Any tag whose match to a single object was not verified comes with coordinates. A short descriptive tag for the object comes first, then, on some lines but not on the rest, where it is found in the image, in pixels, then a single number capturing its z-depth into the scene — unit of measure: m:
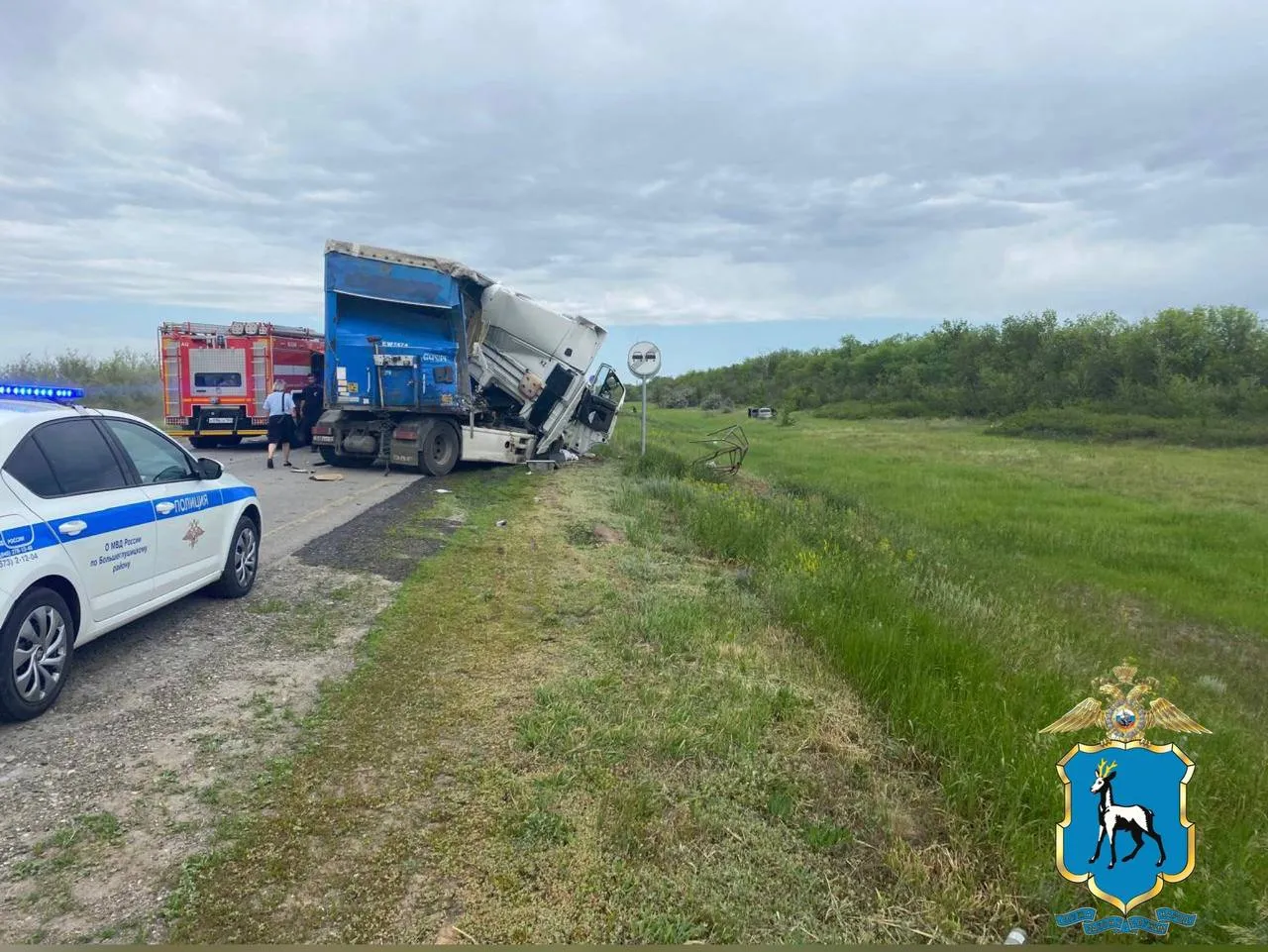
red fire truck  19.25
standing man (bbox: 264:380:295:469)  15.98
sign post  16.48
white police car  4.20
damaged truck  14.38
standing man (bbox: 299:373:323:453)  17.77
